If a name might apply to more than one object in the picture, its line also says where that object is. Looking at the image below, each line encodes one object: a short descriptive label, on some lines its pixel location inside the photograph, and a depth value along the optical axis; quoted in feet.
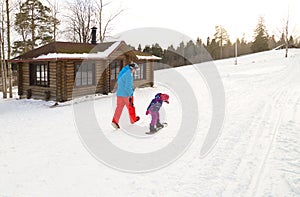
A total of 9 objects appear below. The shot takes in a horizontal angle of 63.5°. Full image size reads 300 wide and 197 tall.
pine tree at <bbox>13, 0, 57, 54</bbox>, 86.88
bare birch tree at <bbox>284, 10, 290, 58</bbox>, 124.49
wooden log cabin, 45.42
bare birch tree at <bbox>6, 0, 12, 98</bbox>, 61.14
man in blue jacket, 24.30
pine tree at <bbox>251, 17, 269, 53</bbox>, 192.05
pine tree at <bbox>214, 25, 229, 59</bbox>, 220.84
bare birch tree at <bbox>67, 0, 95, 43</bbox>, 96.99
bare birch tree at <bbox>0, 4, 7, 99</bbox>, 63.93
